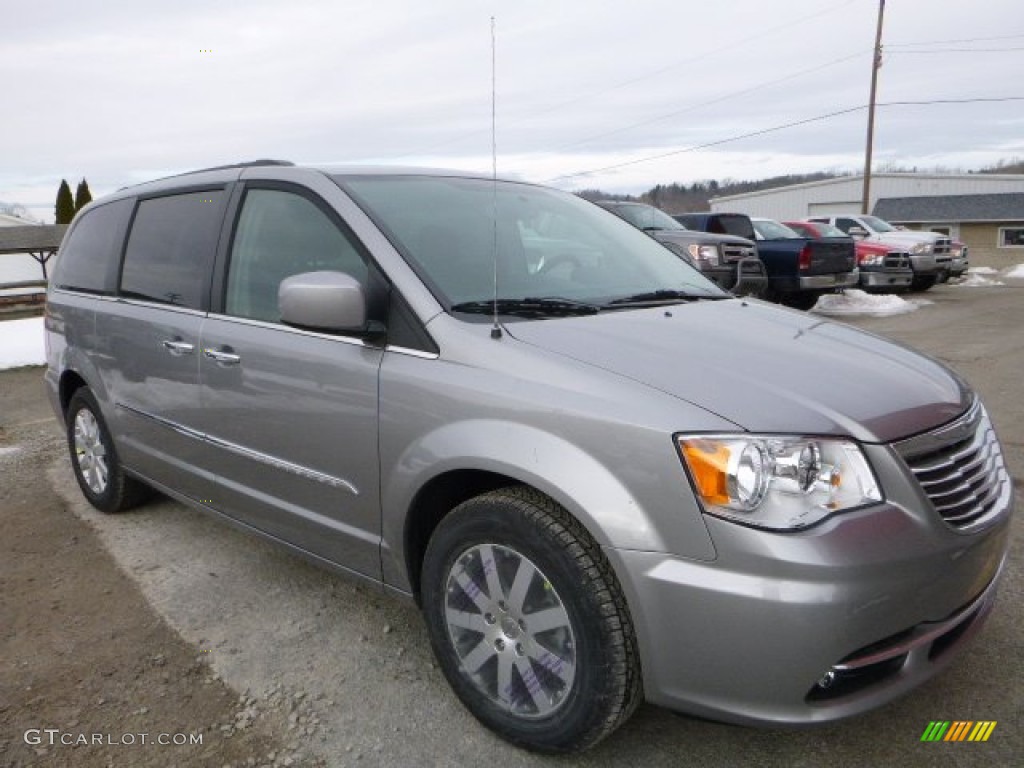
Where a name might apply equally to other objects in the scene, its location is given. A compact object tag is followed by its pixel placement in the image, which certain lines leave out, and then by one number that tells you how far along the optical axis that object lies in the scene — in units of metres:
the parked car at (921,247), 16.91
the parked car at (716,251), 11.08
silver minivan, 1.91
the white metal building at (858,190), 56.28
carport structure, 21.03
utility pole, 28.98
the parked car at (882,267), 16.28
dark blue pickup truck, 12.40
